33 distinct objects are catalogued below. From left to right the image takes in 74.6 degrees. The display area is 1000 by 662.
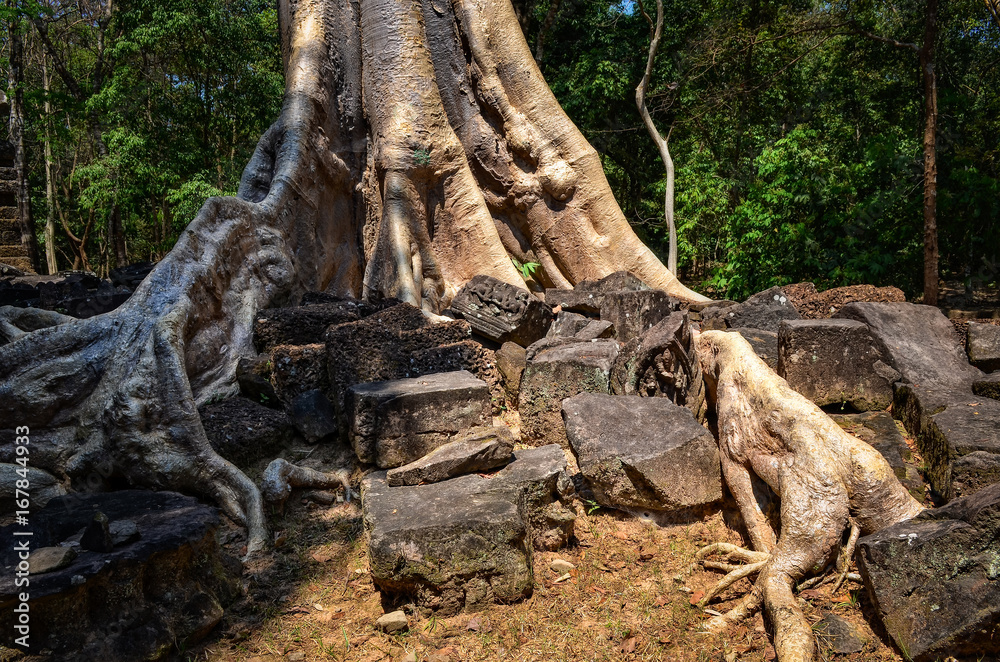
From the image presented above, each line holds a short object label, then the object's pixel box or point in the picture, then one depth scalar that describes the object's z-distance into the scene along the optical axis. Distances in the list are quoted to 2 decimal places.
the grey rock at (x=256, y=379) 4.55
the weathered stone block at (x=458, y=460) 3.26
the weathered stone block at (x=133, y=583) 2.20
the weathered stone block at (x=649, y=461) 3.30
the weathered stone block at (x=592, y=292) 6.05
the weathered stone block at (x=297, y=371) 4.45
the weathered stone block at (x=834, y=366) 4.01
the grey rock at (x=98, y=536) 2.37
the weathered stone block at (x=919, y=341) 4.18
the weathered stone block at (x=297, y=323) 4.89
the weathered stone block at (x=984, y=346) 4.23
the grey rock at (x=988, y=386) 3.80
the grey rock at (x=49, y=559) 2.21
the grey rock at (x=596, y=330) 5.00
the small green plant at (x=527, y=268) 7.26
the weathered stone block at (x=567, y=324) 5.27
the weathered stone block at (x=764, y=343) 4.46
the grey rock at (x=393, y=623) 2.67
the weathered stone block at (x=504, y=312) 5.19
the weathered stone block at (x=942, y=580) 2.18
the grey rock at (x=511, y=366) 4.78
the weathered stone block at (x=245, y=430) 3.96
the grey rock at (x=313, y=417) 4.20
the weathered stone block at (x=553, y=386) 4.17
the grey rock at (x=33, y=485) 3.24
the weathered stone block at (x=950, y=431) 3.02
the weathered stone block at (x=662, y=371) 4.07
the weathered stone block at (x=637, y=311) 5.27
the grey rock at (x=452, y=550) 2.71
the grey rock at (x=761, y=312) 5.38
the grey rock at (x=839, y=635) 2.41
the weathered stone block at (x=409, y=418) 3.64
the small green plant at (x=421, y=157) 6.56
